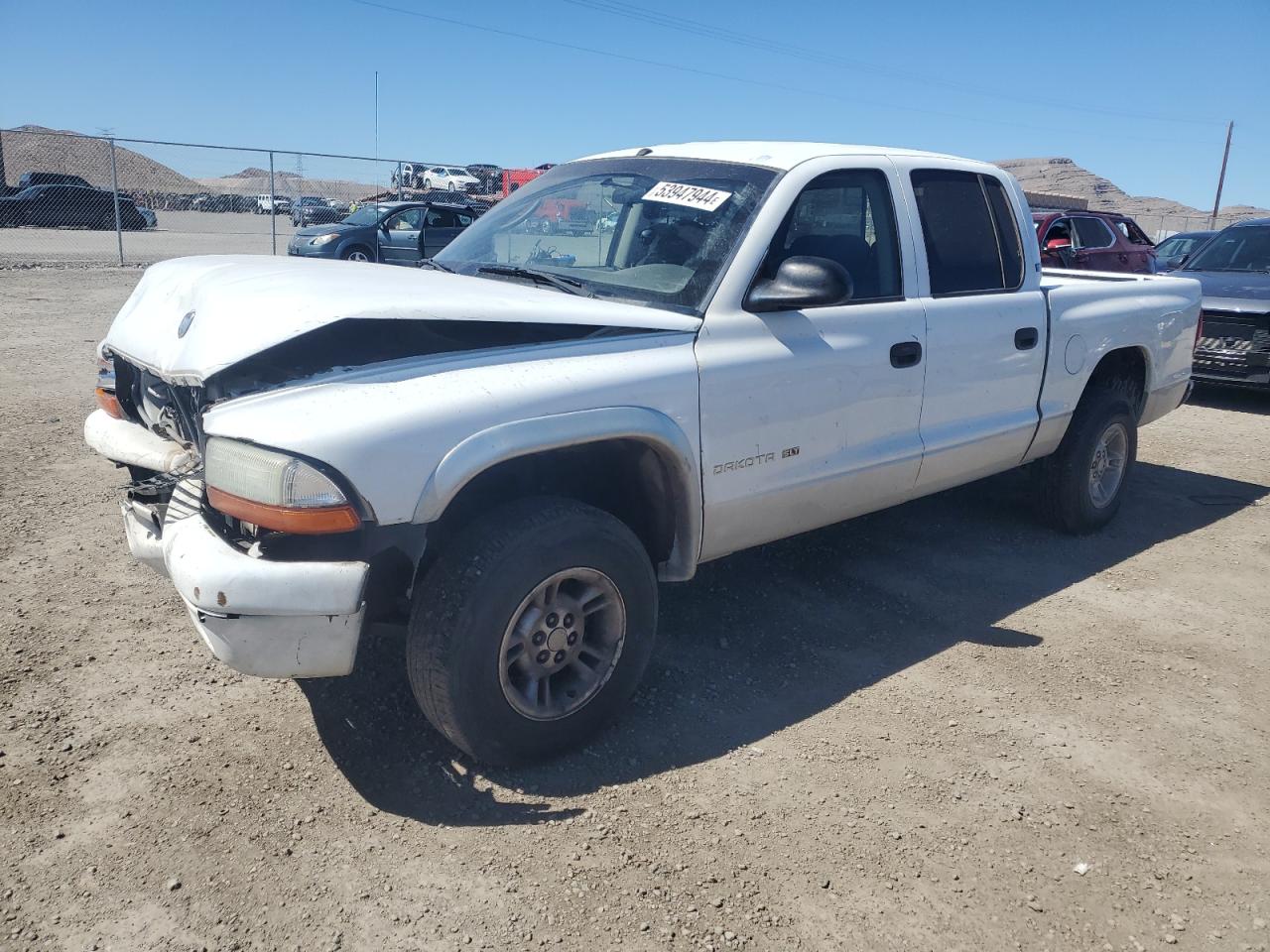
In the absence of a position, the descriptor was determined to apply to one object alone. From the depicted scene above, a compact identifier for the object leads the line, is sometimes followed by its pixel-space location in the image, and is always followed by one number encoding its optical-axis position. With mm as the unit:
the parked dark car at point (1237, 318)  8812
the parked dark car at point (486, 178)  34844
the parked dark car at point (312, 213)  23112
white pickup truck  2492
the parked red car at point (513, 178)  25536
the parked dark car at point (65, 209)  25609
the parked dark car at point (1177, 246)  14219
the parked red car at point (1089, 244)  12258
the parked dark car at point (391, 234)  16500
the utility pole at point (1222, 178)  49641
